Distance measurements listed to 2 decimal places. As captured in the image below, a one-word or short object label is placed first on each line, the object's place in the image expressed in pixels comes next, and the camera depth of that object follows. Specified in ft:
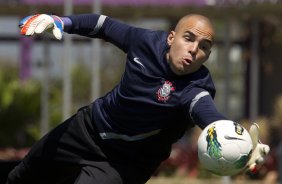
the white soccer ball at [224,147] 39.45
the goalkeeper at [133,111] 43.47
